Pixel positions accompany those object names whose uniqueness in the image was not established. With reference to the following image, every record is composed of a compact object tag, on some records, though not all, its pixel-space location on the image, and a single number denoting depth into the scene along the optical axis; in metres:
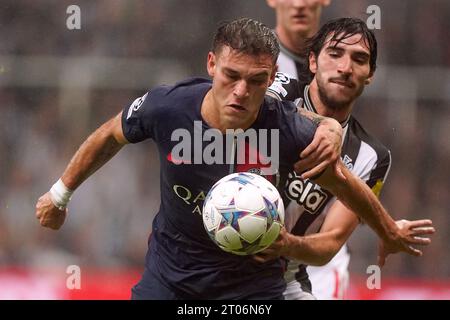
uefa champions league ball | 10.41
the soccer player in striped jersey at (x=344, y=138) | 12.28
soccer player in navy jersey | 10.69
